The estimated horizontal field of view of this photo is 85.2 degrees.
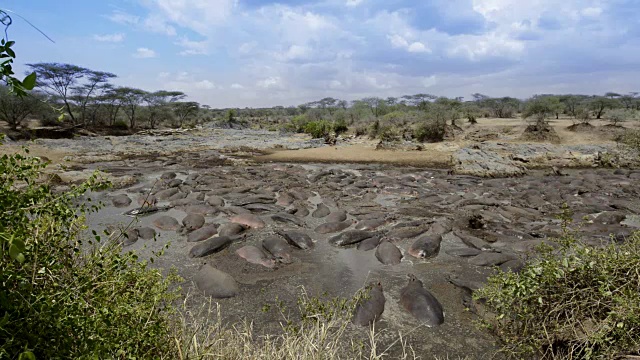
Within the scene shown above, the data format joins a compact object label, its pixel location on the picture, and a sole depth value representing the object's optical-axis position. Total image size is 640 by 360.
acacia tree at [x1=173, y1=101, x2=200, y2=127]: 60.69
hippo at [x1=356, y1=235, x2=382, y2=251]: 8.91
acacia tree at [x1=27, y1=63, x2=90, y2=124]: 41.06
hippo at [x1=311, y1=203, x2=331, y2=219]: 11.54
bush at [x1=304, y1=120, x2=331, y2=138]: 44.17
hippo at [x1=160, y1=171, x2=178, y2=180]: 17.25
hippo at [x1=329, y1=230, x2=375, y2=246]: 9.21
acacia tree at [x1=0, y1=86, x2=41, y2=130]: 36.94
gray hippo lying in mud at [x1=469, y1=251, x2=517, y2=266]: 7.81
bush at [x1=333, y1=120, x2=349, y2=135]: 45.62
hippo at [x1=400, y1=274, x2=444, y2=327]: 5.88
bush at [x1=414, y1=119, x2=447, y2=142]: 32.50
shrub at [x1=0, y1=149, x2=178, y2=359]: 2.22
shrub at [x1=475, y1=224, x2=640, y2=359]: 3.65
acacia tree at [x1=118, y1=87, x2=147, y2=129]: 49.19
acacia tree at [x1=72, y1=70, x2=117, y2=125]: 45.81
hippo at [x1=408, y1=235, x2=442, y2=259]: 8.43
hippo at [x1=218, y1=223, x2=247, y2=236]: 9.52
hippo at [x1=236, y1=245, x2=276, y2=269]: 7.90
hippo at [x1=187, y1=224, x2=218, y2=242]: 9.23
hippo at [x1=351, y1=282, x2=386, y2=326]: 5.79
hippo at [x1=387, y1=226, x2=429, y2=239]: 9.58
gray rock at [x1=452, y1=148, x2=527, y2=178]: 20.06
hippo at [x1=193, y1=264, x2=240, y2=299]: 6.65
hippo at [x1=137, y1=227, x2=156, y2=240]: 9.31
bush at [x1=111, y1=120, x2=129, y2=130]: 49.01
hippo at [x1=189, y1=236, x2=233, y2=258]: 8.36
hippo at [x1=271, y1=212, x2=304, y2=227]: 10.62
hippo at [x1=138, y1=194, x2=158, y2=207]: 12.26
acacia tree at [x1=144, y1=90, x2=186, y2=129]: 54.97
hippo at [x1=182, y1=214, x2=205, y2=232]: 10.00
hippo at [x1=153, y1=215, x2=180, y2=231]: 10.11
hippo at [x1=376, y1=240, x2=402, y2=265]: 8.13
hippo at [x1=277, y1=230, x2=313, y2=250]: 8.94
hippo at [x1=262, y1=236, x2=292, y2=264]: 8.17
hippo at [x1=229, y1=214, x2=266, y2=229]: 10.32
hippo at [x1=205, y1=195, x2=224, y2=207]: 12.47
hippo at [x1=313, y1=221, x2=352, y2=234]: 10.12
